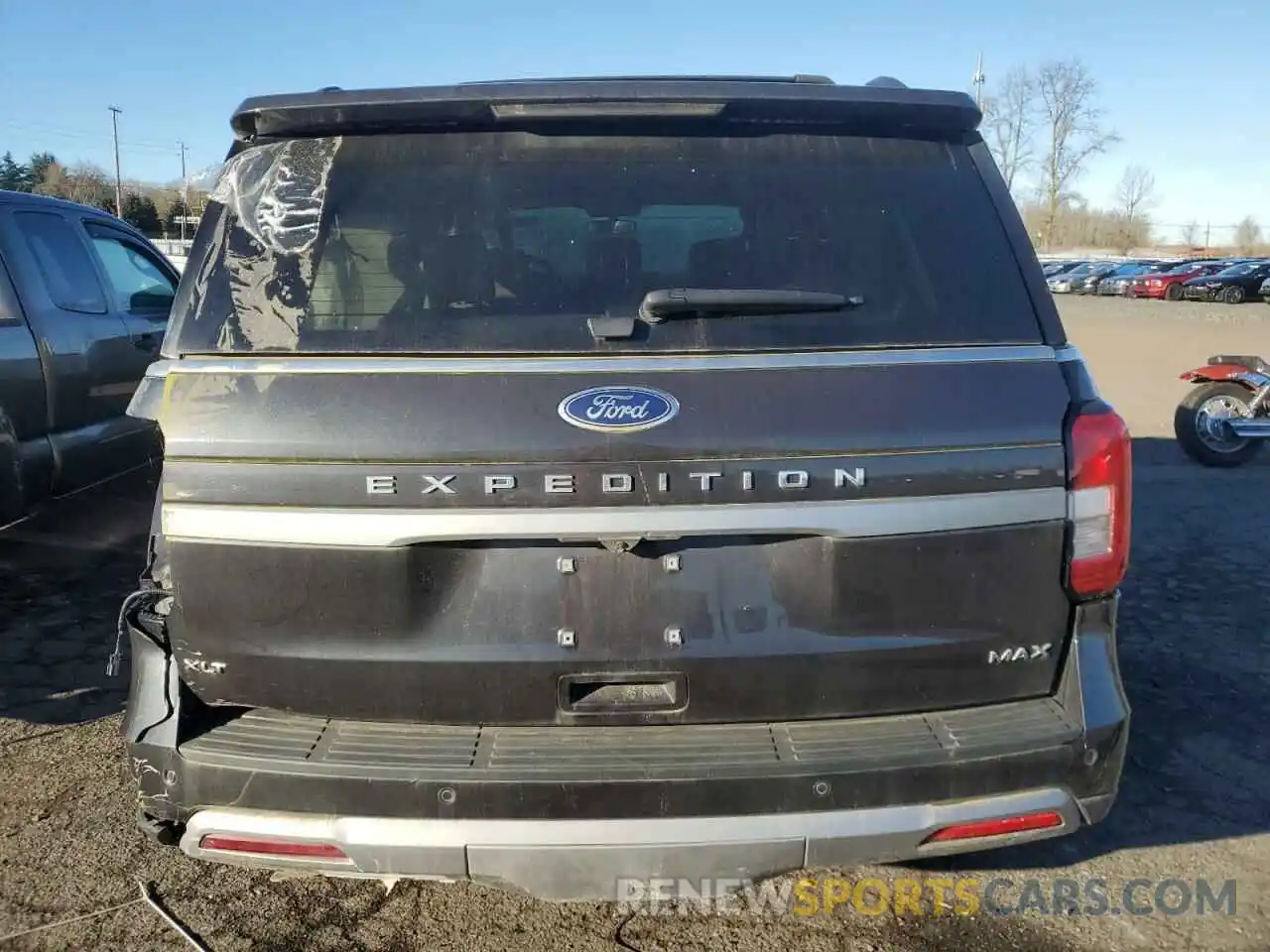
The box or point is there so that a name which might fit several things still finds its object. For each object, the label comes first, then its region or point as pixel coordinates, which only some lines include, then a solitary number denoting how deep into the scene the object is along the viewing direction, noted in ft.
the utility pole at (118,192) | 201.63
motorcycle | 29.22
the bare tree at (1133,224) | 321.73
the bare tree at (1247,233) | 308.19
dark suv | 7.32
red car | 140.05
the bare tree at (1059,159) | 236.43
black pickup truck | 18.19
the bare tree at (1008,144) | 225.35
